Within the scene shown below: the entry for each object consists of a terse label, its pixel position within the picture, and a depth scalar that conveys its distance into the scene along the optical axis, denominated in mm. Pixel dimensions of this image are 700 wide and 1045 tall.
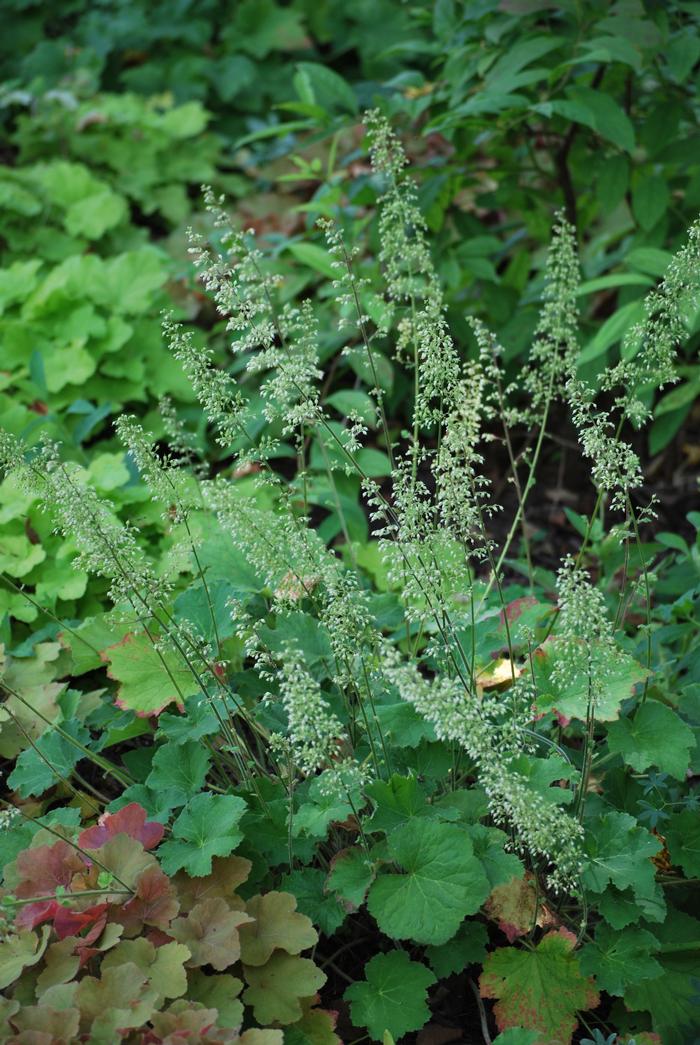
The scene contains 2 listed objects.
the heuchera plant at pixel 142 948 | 1578
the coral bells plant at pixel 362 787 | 1680
